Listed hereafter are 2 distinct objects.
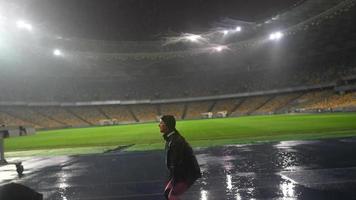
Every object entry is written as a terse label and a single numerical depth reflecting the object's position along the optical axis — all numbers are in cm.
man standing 520
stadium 978
